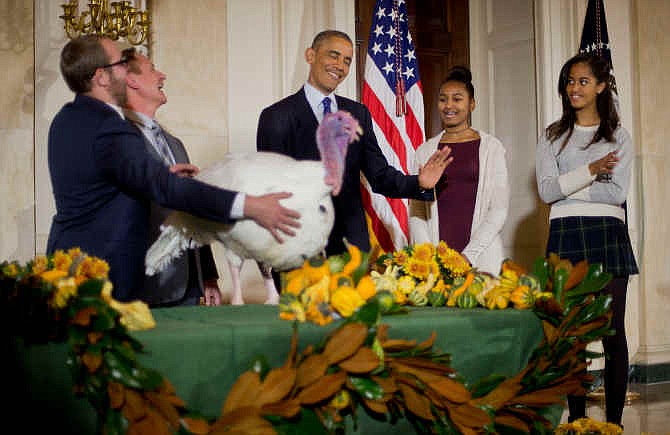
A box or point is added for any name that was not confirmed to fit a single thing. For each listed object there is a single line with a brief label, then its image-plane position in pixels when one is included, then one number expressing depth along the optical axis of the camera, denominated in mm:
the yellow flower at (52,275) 1901
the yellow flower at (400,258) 2783
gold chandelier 4191
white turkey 2166
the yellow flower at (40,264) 2093
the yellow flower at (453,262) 2811
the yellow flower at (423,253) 2768
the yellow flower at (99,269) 2053
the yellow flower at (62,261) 2092
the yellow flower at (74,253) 2174
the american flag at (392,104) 4863
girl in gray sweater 3850
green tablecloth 1753
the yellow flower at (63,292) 1788
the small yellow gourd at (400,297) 2566
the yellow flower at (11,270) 2105
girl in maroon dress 3918
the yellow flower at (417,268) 2727
